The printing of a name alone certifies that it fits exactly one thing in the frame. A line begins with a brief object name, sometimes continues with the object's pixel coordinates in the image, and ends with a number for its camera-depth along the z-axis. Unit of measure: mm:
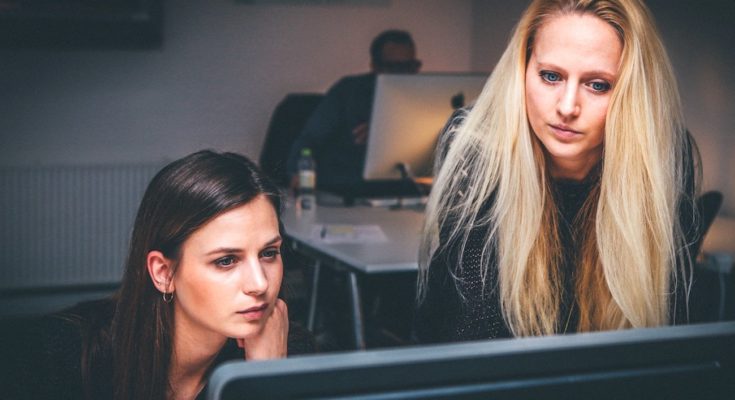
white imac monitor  2869
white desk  2324
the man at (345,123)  3422
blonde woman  1134
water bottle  3207
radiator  4699
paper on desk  2621
